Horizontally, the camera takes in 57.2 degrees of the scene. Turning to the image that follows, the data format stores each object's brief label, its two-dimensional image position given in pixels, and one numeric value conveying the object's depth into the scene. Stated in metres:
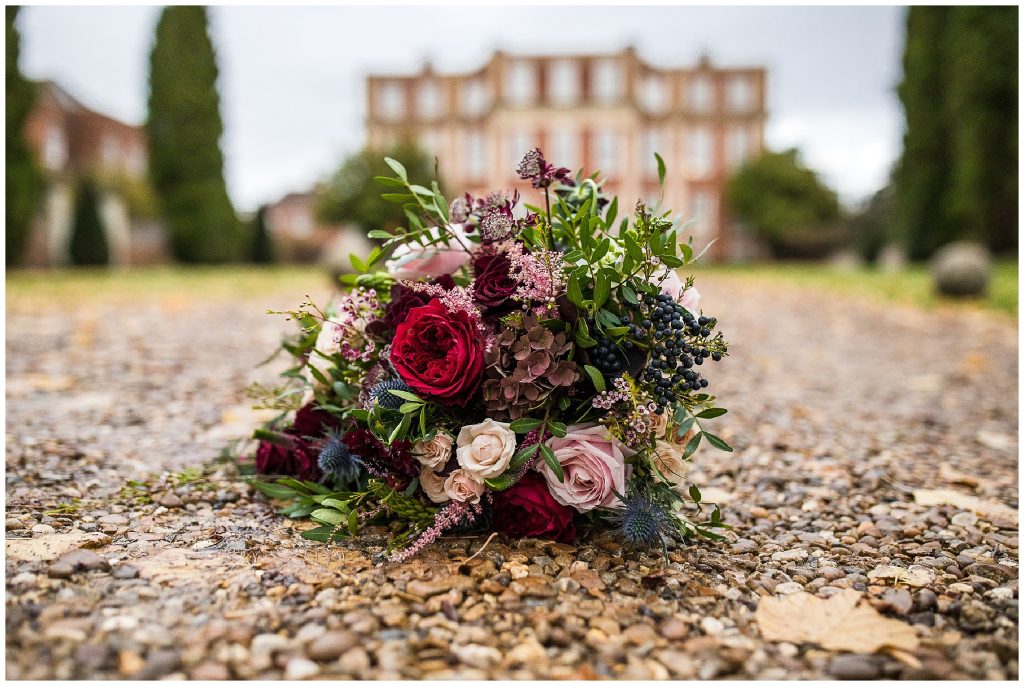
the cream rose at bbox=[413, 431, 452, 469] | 0.81
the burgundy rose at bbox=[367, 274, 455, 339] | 0.85
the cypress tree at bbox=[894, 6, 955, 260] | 13.02
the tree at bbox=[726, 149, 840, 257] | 20.67
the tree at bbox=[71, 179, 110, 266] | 14.80
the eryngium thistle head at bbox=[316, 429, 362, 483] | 0.91
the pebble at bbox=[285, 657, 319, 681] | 0.63
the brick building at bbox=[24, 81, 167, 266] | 16.56
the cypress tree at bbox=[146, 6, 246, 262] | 16.00
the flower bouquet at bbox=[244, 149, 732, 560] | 0.79
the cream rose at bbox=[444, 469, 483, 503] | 0.80
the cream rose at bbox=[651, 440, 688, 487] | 0.84
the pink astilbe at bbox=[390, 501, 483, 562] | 0.79
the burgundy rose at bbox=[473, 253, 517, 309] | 0.81
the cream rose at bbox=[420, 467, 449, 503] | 0.83
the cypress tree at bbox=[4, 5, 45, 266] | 10.25
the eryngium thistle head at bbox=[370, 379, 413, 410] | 0.83
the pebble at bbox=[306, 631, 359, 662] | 0.65
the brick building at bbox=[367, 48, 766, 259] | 22.62
